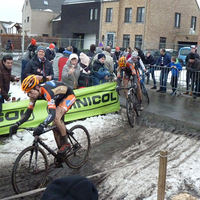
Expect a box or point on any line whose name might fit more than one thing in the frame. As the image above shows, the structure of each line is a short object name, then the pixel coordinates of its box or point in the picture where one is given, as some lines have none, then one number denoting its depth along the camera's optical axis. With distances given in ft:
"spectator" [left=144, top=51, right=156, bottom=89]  48.74
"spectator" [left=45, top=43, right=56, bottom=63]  40.61
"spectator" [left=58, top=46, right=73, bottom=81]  32.39
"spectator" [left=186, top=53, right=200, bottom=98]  40.12
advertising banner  25.21
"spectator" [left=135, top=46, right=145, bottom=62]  46.60
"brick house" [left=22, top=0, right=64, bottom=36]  189.57
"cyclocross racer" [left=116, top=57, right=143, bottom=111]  30.94
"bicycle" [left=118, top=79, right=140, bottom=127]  28.91
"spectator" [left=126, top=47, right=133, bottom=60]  48.70
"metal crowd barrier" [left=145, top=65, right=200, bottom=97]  40.57
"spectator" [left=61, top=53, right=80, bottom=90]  28.66
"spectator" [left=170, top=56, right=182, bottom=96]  42.83
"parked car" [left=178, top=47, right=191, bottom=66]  87.38
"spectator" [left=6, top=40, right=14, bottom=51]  94.79
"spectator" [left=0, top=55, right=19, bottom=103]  25.81
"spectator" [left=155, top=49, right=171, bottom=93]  44.55
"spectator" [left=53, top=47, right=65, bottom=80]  34.10
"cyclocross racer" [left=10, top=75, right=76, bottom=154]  17.01
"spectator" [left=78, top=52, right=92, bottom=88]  32.45
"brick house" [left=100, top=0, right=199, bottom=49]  124.47
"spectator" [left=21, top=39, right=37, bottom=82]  36.55
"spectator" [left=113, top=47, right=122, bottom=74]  54.44
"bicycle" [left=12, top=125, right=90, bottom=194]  16.80
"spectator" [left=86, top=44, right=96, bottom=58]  40.73
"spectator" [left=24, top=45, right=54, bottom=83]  28.79
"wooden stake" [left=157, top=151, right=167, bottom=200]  13.71
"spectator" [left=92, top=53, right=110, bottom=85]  30.59
